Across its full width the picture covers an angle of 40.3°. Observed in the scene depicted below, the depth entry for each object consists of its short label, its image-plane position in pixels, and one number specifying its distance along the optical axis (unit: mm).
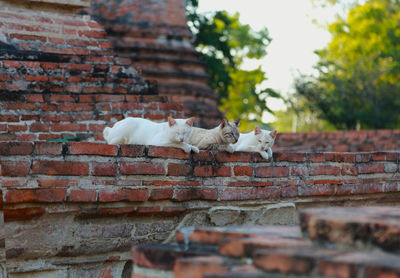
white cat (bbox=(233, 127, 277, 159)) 3576
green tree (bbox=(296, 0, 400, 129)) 18953
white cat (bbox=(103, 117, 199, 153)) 3553
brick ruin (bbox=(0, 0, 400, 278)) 2785
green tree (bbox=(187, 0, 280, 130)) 15680
